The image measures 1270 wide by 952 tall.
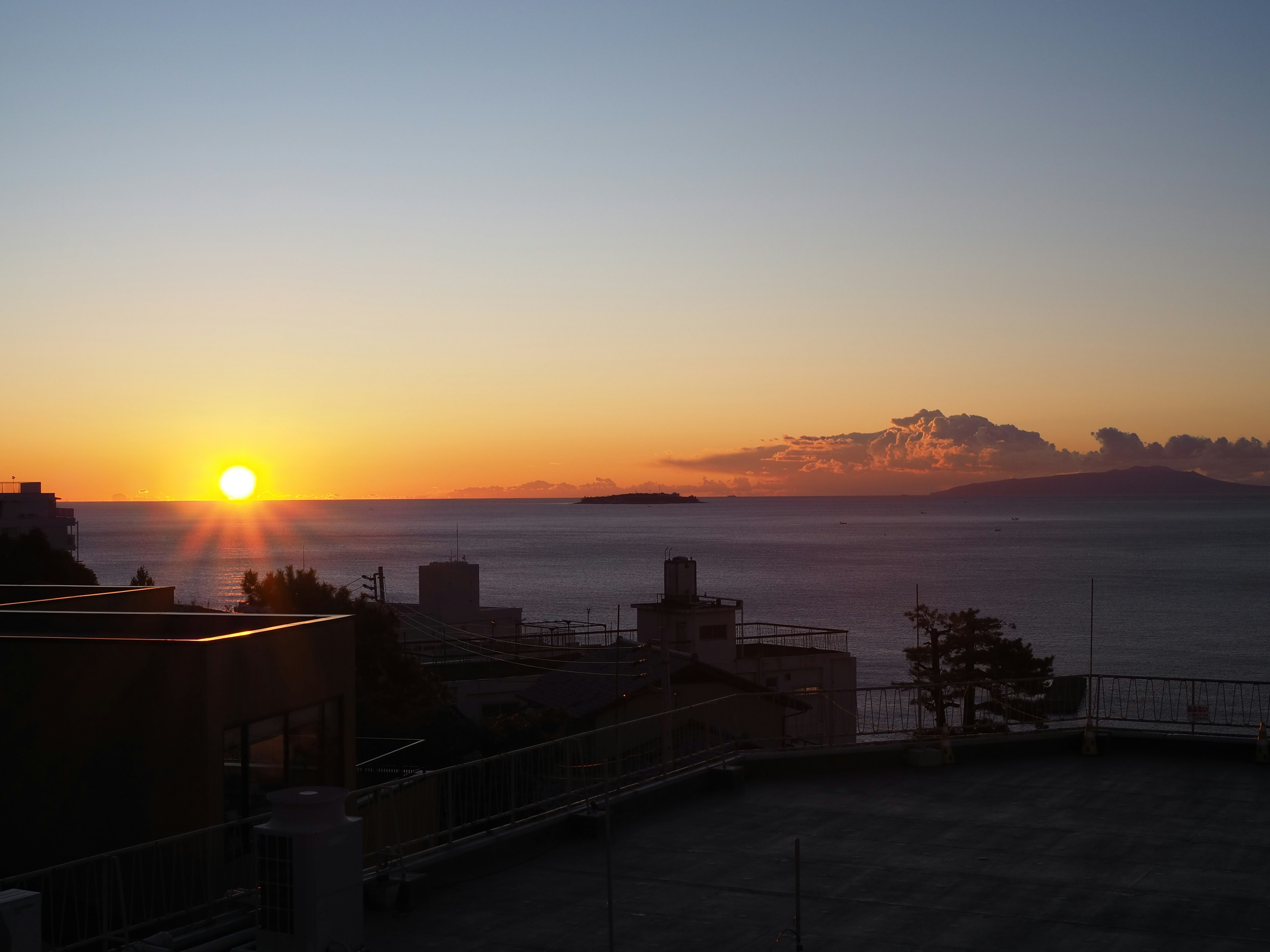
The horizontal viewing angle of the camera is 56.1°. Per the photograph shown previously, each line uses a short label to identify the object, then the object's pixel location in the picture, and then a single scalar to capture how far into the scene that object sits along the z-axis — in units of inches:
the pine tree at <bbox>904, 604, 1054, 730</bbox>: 2190.0
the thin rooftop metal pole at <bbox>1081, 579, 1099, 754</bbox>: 654.5
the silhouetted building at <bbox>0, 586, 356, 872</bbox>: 524.4
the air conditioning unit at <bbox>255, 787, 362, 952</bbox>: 316.5
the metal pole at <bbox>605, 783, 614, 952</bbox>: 336.2
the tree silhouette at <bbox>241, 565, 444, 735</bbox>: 1583.4
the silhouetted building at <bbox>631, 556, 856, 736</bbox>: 2085.4
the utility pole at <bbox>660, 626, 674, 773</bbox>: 1007.0
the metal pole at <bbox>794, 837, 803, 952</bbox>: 347.9
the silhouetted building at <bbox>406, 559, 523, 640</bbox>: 3486.7
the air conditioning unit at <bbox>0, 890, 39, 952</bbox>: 263.0
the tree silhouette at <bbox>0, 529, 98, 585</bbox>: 1622.8
